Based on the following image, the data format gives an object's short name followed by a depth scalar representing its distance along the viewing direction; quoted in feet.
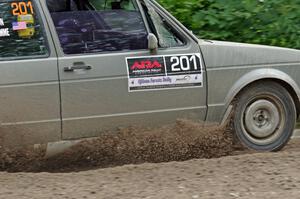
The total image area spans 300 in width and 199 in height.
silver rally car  33.25
